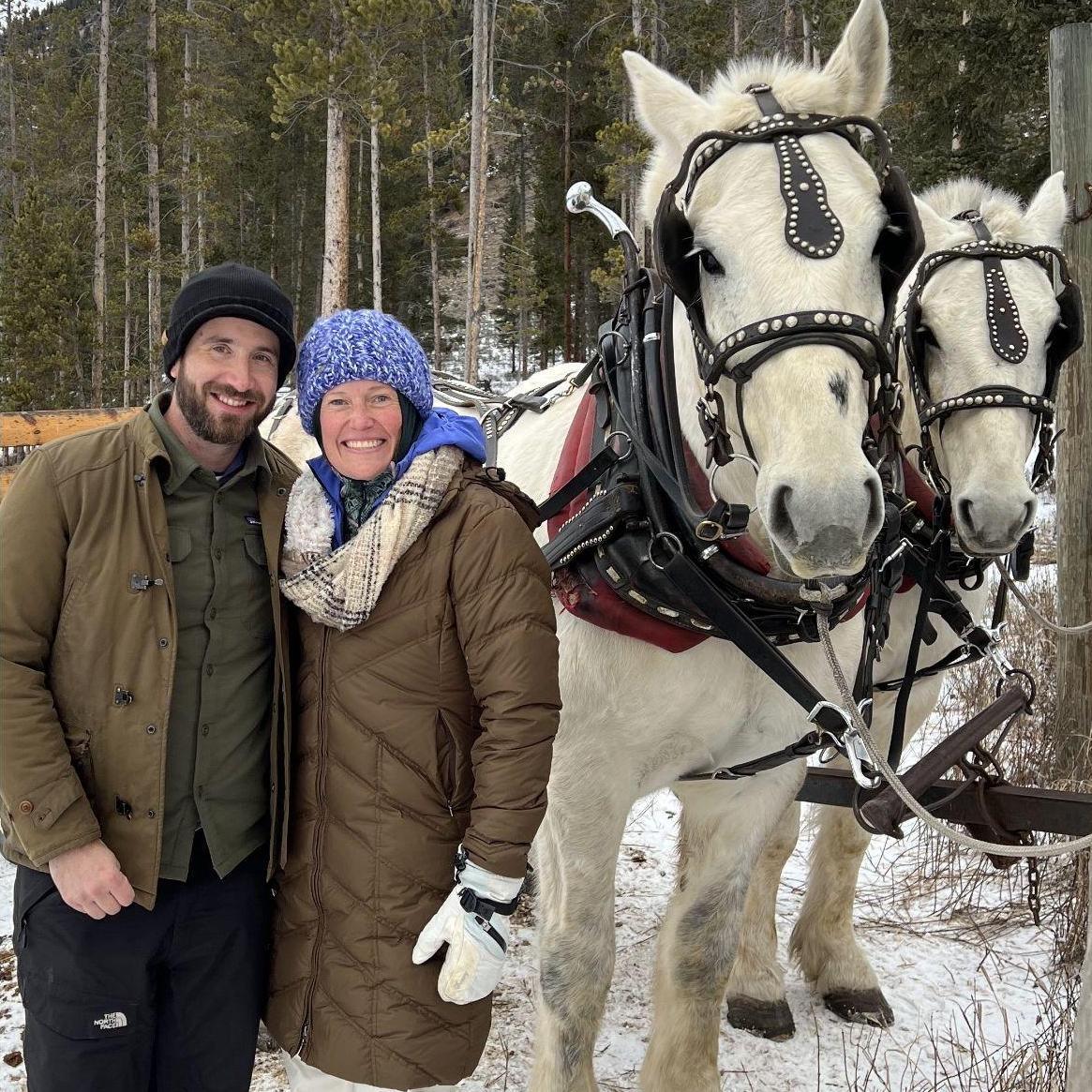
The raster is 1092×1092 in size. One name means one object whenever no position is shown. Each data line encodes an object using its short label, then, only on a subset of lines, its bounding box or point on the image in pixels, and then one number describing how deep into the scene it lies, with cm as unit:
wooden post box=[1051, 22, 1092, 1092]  356
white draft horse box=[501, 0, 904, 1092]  139
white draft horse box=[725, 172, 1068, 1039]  230
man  159
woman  161
